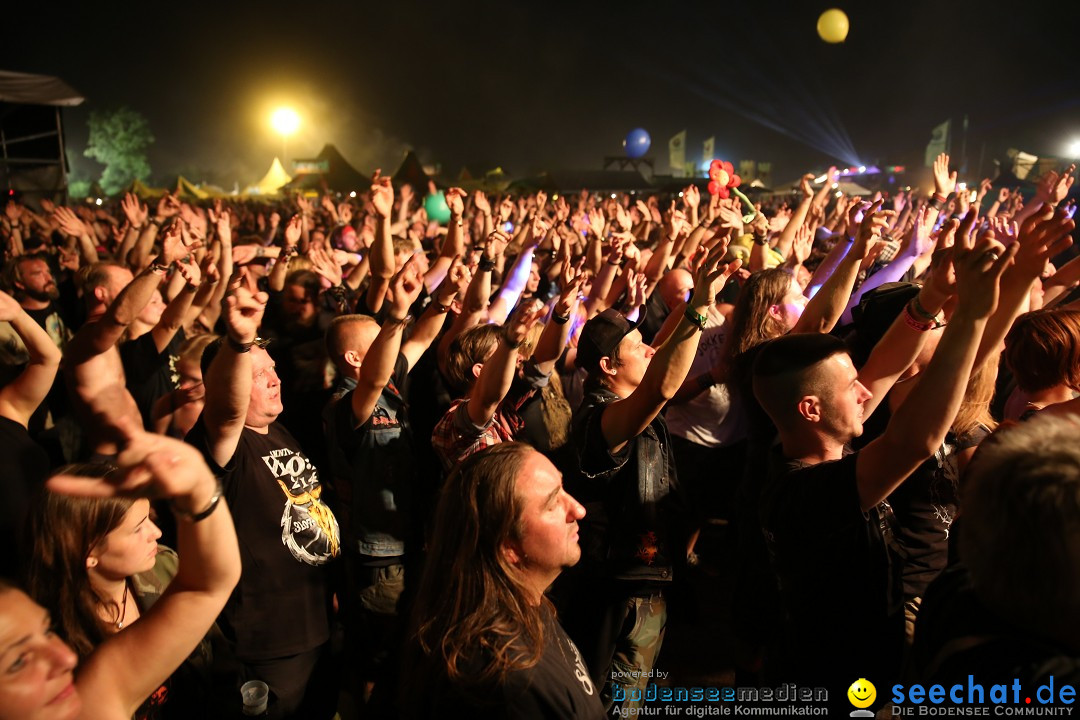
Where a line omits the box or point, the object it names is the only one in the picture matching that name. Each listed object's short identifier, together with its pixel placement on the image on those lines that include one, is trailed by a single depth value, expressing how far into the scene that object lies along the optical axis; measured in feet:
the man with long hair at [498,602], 5.30
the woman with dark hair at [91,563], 5.93
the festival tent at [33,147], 47.42
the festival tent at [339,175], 83.25
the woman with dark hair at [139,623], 4.14
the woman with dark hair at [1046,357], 7.98
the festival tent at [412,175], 74.18
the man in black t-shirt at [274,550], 8.32
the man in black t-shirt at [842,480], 5.70
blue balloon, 107.05
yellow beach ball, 57.88
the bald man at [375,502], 9.84
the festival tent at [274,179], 114.52
